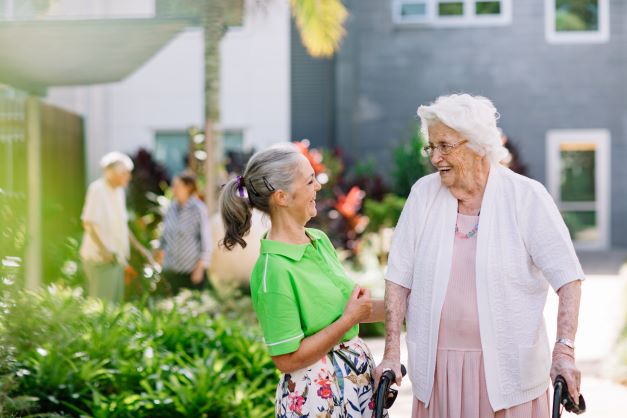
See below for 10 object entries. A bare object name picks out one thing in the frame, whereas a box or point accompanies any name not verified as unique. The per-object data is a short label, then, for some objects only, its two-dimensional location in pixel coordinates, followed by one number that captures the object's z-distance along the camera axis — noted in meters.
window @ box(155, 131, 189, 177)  22.47
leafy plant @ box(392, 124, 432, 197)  18.38
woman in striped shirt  10.24
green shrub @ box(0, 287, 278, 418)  5.72
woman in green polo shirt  3.51
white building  22.02
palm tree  12.61
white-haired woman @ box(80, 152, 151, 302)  9.89
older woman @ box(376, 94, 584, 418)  3.69
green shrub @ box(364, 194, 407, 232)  16.03
